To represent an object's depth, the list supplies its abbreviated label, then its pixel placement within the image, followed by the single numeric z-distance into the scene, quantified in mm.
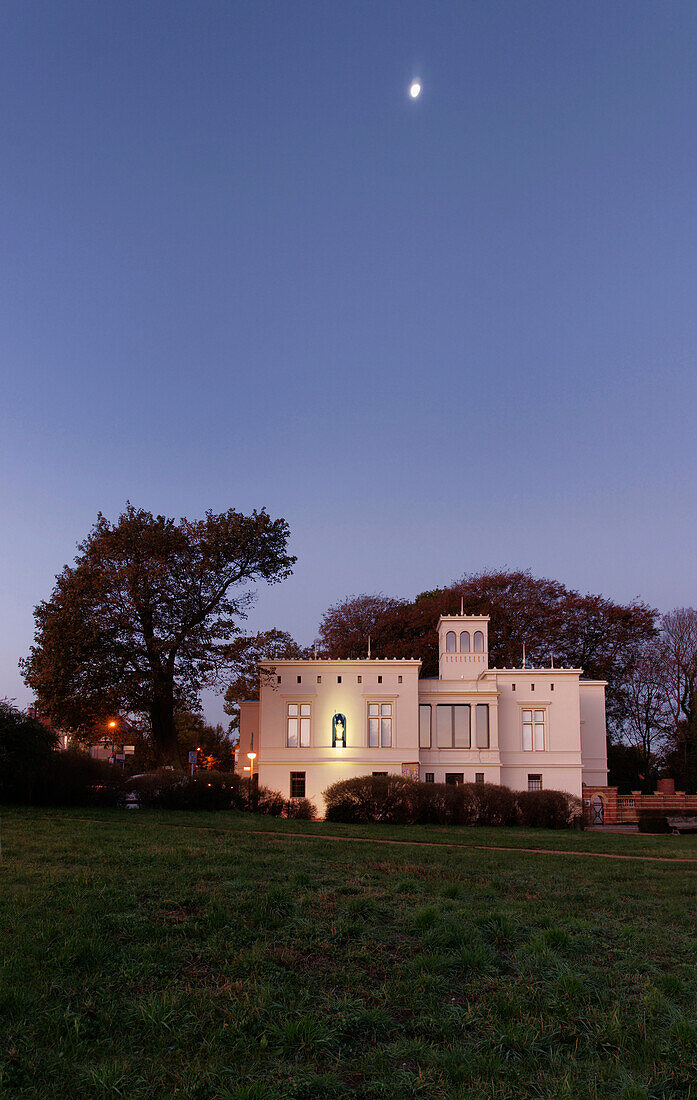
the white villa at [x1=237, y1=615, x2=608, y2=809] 34562
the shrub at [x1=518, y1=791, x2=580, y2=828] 27531
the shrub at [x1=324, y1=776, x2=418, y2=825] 26234
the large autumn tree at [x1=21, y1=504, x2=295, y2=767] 31438
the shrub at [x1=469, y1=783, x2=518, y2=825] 27156
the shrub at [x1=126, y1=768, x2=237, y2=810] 26266
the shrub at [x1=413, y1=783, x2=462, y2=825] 26422
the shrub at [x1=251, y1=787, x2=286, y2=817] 27797
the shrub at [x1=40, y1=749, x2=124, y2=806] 24484
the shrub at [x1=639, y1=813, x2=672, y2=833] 29031
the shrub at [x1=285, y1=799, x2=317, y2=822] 27750
